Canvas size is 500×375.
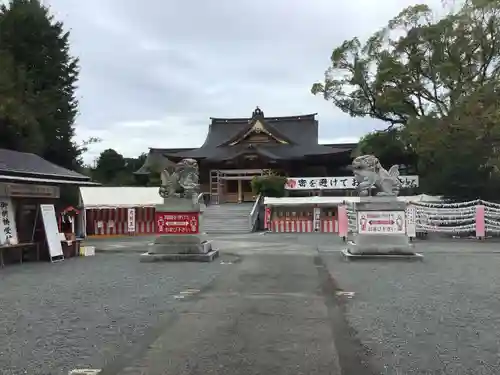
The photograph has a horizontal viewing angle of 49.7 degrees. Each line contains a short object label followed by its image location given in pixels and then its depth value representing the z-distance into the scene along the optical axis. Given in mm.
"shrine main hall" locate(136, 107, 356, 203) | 37962
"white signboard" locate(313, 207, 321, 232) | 27500
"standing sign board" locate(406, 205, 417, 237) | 20705
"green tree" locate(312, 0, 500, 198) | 23141
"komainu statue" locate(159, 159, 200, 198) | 14586
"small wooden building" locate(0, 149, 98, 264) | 13406
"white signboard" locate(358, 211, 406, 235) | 13794
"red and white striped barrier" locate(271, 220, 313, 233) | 27641
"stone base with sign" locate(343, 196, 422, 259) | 13750
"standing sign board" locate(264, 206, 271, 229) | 28281
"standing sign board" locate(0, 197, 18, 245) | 13344
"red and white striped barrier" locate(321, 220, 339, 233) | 27328
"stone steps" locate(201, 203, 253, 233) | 28797
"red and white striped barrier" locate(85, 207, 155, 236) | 27891
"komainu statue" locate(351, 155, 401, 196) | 13977
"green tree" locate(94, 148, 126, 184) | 50541
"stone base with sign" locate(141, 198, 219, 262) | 13891
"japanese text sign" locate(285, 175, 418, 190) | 32500
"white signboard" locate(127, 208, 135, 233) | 27297
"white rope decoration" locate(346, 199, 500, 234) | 22172
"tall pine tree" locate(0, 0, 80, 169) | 27047
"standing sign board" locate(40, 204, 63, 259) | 14336
